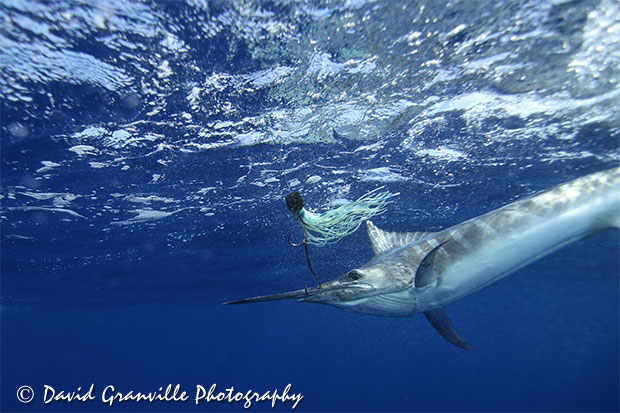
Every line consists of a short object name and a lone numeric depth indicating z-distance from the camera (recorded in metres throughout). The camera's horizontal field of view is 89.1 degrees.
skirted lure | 2.89
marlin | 3.15
